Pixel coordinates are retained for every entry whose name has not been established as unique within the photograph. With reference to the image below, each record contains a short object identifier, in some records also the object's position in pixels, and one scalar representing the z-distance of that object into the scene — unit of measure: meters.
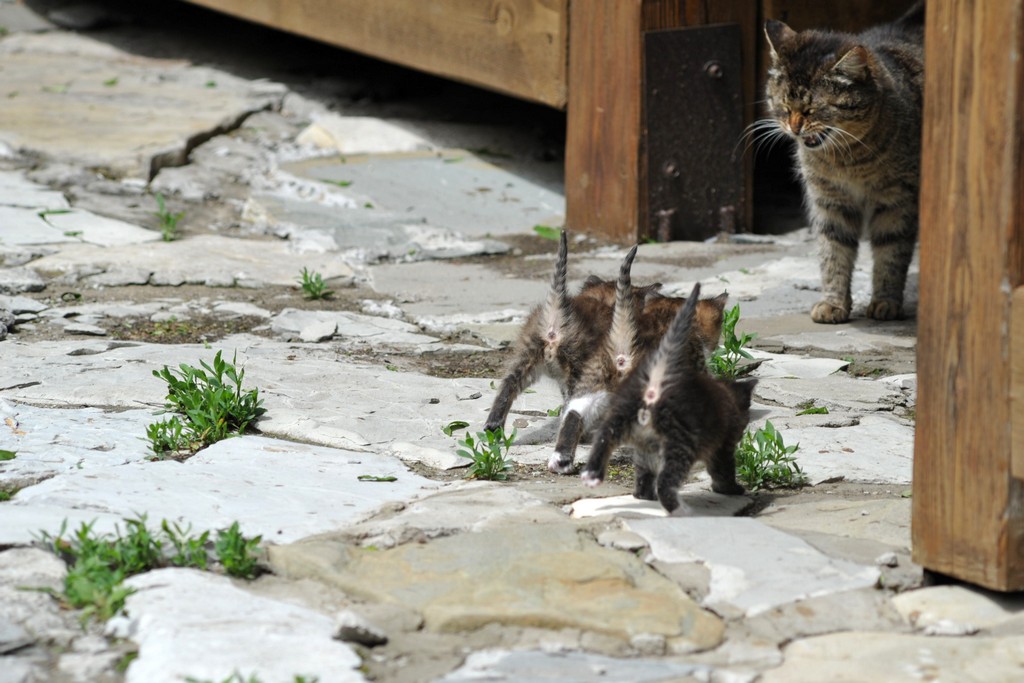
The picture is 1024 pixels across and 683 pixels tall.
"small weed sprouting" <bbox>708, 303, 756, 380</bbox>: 9.07
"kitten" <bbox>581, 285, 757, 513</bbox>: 6.59
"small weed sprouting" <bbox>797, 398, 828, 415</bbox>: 8.66
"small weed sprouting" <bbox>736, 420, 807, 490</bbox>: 7.30
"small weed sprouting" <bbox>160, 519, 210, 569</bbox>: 5.63
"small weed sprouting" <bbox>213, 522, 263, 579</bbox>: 5.58
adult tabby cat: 11.34
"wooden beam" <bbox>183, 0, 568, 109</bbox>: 14.57
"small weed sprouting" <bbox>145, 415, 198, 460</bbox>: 7.36
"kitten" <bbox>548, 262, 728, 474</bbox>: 7.52
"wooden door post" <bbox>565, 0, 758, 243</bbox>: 13.41
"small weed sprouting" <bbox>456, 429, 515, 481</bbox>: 7.21
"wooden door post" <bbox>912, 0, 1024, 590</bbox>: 5.07
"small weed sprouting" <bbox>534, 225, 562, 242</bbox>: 14.78
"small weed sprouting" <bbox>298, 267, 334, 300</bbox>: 11.73
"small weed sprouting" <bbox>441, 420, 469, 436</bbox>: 8.17
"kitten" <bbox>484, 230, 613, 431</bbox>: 8.08
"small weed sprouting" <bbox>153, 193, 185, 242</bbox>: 13.56
